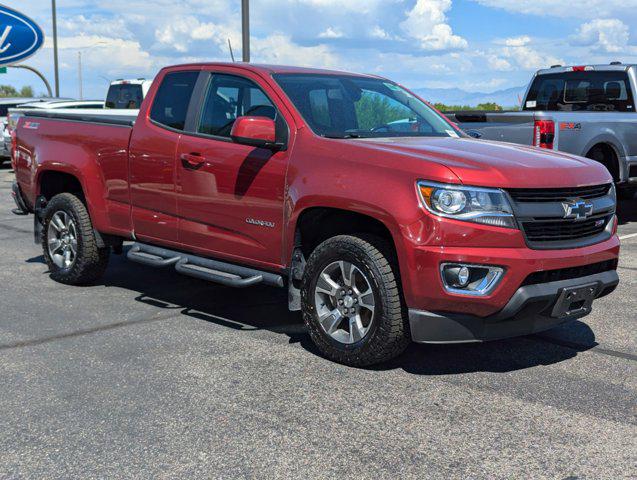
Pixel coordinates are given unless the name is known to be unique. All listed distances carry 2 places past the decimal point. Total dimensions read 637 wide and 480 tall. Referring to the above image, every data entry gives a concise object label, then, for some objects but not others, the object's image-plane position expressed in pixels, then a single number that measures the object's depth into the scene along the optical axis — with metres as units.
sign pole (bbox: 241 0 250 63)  13.68
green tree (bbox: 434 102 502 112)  20.53
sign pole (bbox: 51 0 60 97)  34.05
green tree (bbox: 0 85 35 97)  63.74
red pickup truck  4.64
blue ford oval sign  33.81
